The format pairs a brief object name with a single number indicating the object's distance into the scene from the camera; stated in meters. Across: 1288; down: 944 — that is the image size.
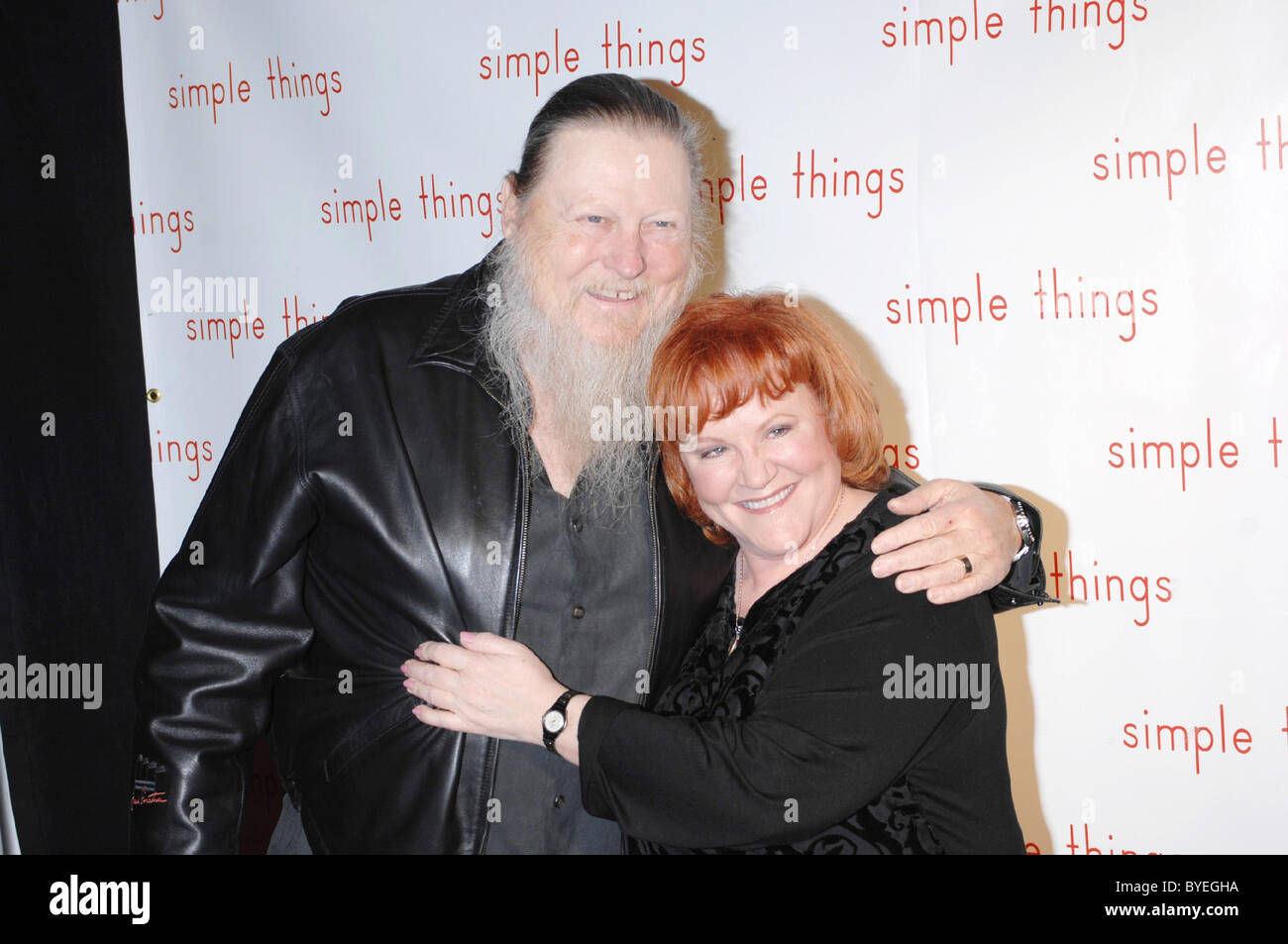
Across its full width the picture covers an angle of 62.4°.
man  1.72
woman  1.48
